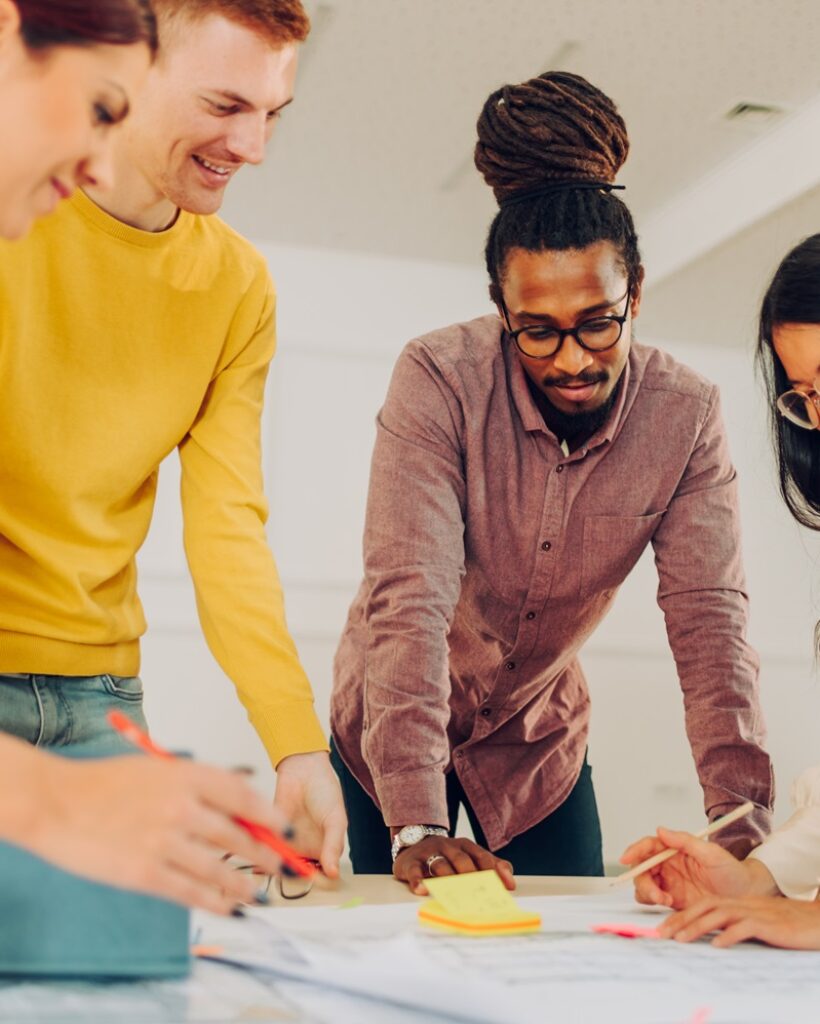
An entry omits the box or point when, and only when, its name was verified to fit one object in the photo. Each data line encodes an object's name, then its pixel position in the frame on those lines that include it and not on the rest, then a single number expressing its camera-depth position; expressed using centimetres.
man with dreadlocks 142
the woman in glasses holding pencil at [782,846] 98
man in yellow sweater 118
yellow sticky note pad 93
